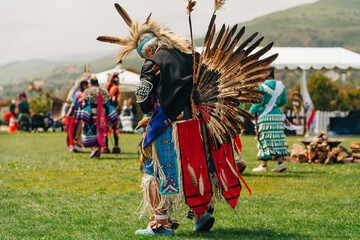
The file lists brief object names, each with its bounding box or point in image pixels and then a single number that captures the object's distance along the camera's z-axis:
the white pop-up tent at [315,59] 16.59
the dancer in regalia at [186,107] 3.81
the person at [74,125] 11.38
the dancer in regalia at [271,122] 7.96
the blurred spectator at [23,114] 23.30
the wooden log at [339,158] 9.72
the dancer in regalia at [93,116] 10.34
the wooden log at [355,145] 10.16
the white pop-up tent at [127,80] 21.27
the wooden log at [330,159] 9.63
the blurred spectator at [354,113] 19.22
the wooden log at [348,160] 9.81
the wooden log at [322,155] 9.75
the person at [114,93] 11.95
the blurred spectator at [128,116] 22.62
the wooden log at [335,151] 9.73
